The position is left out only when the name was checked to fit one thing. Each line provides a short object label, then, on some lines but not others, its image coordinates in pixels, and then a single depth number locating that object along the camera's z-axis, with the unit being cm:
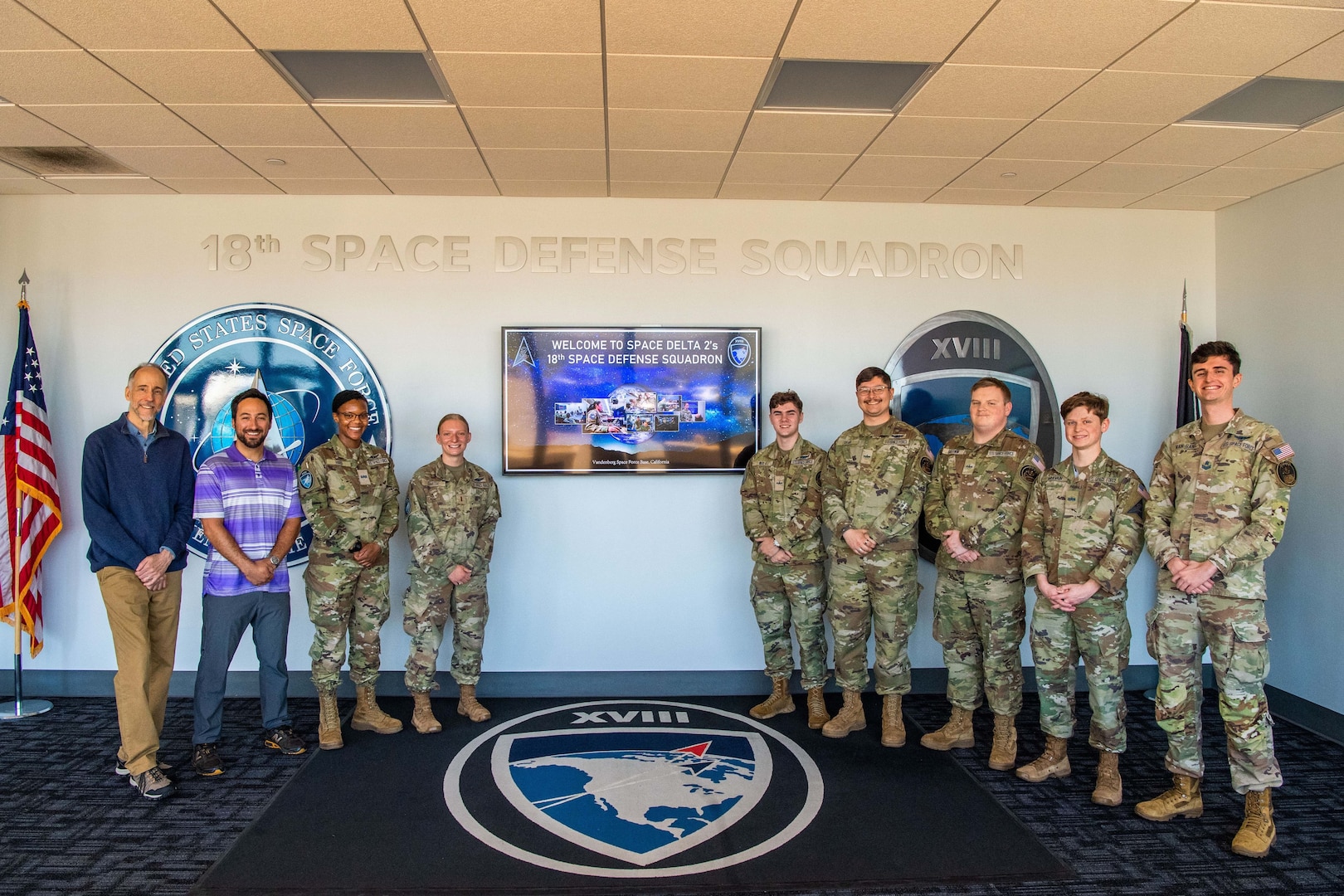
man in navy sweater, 341
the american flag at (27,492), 428
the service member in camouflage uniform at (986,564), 366
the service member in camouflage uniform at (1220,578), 295
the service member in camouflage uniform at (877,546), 395
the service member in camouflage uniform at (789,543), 416
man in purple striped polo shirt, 361
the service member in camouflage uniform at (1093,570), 327
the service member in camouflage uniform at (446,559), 409
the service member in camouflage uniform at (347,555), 391
